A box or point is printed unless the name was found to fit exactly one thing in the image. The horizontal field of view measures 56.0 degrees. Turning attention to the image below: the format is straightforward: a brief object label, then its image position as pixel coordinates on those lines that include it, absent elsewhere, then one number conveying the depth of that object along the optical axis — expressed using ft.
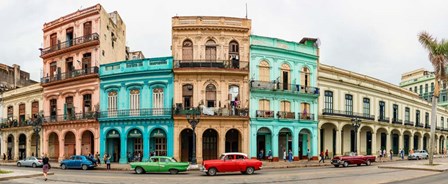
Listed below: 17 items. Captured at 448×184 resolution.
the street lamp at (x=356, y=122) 134.62
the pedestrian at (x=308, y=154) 140.35
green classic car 92.94
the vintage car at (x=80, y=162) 111.96
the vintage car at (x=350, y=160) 112.46
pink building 139.64
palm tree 107.24
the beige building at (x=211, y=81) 126.00
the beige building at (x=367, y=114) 152.35
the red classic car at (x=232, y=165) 86.53
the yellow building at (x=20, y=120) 164.14
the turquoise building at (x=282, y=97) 131.34
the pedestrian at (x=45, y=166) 80.55
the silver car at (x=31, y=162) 125.70
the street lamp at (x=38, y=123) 132.90
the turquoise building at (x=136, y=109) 127.75
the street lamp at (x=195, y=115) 104.72
